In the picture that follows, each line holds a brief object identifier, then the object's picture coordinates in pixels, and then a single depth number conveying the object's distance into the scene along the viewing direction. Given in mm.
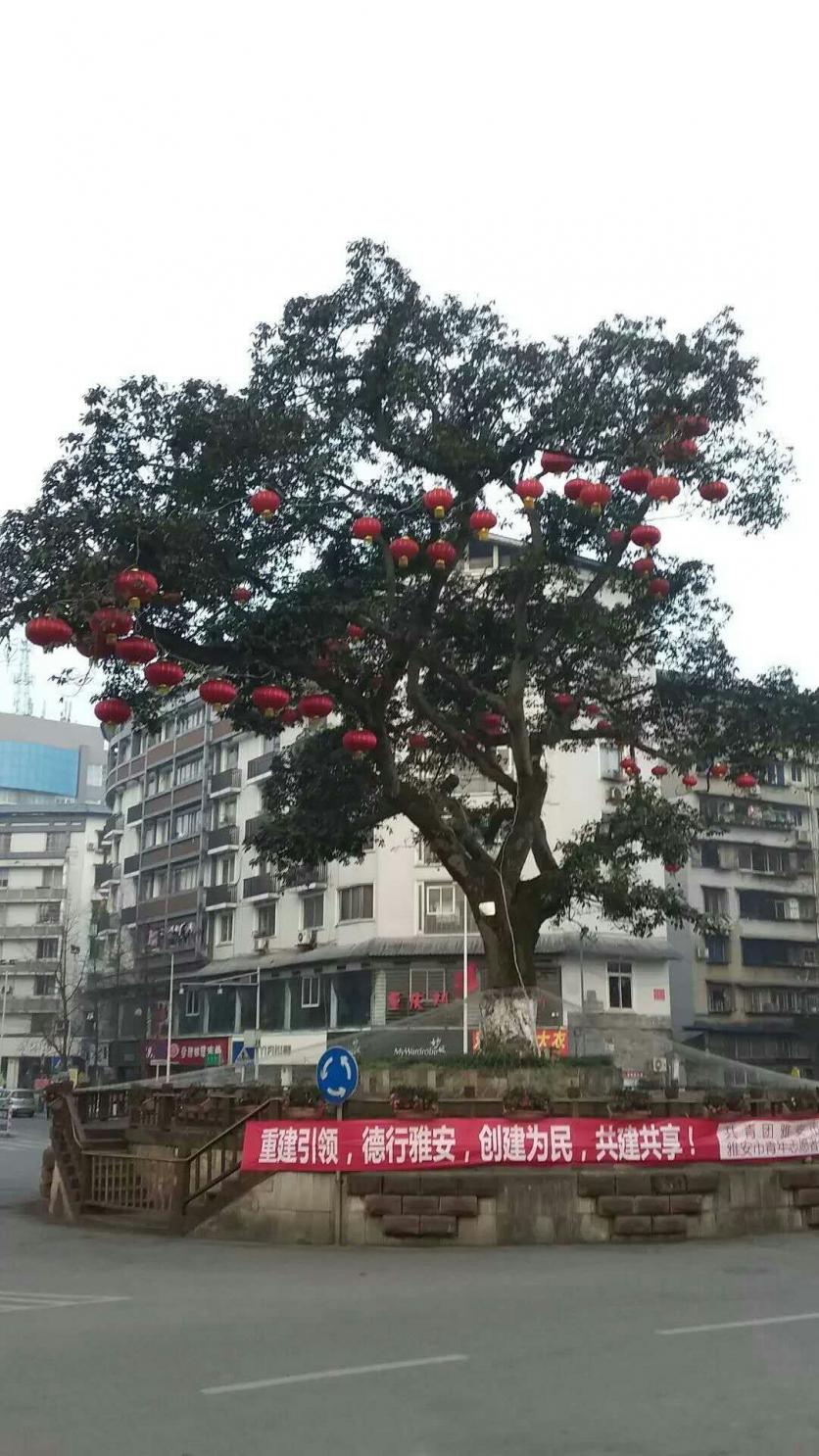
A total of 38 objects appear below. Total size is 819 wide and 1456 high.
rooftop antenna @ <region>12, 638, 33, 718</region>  112688
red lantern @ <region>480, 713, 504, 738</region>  19094
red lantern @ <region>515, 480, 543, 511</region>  15000
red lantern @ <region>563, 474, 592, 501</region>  14905
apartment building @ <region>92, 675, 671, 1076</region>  43656
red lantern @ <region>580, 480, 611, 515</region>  13898
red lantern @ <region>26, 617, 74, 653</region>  12391
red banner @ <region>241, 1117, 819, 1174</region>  14758
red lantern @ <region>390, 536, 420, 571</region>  15031
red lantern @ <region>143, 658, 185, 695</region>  12992
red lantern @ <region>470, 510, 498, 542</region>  14844
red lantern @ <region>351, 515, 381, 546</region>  14227
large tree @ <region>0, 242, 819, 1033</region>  15922
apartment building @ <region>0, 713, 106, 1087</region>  75000
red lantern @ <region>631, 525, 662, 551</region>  14977
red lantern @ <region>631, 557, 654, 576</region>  15885
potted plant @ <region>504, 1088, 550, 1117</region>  15125
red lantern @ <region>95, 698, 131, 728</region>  14164
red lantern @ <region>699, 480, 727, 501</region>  15984
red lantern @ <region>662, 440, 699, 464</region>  16141
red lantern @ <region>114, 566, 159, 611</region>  12609
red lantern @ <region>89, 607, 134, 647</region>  12742
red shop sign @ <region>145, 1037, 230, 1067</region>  52031
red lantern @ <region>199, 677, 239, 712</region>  13562
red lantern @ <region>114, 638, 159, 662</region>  12523
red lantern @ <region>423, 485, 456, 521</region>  14453
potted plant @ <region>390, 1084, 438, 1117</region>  14945
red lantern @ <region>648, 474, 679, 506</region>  14117
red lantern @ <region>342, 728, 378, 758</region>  15527
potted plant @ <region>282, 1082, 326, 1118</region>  15391
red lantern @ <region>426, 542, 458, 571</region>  15141
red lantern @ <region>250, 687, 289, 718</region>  13953
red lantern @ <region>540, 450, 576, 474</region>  15641
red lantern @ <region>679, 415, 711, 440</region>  16359
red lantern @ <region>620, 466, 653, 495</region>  14414
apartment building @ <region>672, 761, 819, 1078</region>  50531
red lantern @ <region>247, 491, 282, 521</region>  13422
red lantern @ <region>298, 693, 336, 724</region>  14406
